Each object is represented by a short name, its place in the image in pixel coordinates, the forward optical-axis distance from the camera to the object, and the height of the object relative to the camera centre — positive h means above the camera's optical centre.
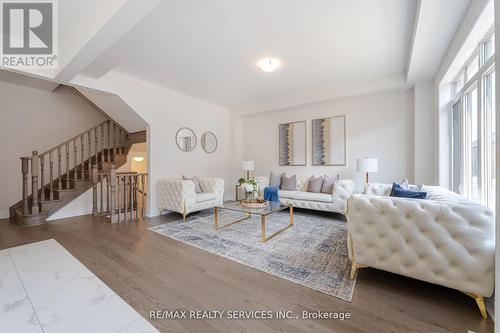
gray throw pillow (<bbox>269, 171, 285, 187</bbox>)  5.22 -0.32
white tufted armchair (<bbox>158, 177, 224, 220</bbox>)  4.16 -0.59
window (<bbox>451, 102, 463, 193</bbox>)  3.09 +0.28
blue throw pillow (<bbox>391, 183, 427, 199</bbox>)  2.29 -0.30
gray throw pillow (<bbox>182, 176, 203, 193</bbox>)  4.79 -0.34
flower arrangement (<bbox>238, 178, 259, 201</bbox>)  3.54 -0.35
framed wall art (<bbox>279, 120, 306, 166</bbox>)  5.45 +0.60
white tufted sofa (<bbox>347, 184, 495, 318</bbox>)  1.53 -0.58
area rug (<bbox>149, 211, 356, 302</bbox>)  2.07 -1.03
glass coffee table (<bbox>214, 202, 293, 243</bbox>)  3.03 -0.65
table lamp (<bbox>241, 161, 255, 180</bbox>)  5.52 +0.04
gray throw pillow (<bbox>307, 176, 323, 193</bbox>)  4.61 -0.40
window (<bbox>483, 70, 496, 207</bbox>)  2.12 +0.28
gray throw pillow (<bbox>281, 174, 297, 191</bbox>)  5.04 -0.39
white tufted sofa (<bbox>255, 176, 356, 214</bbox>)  4.13 -0.64
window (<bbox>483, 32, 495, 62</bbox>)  2.20 +1.24
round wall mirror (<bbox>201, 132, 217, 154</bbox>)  5.59 +0.66
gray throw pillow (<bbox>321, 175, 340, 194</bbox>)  4.46 -0.37
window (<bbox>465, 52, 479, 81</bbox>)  2.58 +1.23
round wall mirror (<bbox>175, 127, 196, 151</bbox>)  4.99 +0.67
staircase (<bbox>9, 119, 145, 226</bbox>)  3.99 +0.01
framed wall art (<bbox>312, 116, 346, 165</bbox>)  4.90 +0.59
